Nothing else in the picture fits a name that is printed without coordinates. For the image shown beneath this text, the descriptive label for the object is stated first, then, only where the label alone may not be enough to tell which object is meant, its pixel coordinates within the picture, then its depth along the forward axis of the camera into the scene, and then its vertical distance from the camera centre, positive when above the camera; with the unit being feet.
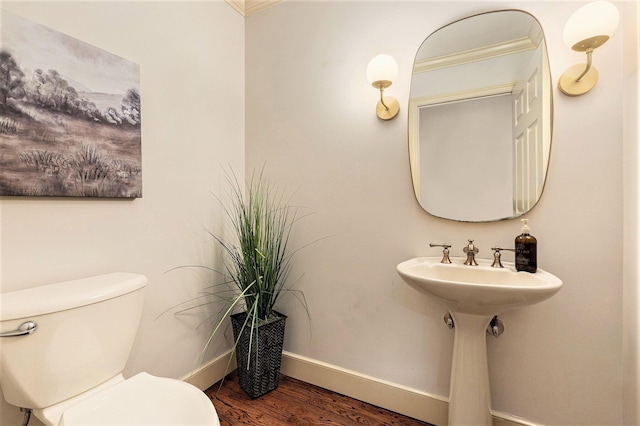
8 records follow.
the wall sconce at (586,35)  3.54 +2.04
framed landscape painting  3.38 +1.16
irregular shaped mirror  4.33 +1.38
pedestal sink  3.68 -1.23
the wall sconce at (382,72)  4.84 +2.17
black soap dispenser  3.98 -0.54
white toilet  3.00 -1.61
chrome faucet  4.47 -0.62
